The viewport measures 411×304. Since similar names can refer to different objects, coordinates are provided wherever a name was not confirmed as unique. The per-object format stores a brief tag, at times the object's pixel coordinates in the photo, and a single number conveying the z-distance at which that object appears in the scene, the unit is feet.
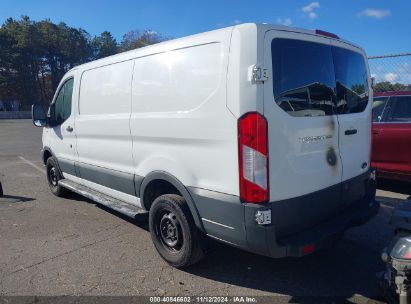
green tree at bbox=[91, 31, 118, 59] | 261.24
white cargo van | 9.78
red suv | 19.84
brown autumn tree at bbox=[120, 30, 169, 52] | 223.10
